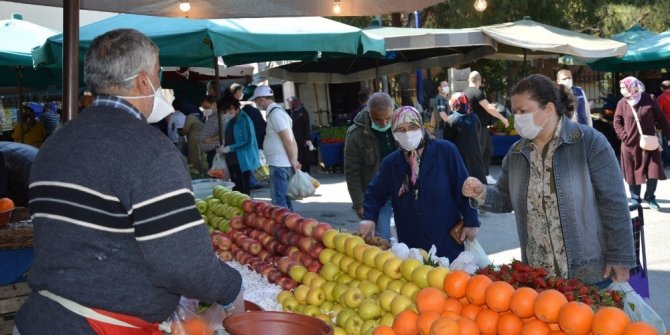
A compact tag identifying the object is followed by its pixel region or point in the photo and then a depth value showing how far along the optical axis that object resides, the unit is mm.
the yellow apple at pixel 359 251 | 3818
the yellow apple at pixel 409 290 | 3268
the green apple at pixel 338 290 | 3634
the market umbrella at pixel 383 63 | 13297
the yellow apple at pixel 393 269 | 3473
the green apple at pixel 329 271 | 3920
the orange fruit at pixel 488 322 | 2807
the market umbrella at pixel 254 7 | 5242
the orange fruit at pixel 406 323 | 2984
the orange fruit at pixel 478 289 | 2893
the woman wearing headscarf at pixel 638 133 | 10219
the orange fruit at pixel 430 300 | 3004
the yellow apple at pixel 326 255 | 4094
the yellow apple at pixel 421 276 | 3262
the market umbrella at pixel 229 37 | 7031
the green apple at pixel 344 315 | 3391
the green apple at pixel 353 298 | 3441
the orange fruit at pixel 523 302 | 2709
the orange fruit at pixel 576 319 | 2521
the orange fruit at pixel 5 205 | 5065
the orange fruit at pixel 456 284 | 3006
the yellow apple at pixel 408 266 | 3373
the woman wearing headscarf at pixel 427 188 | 4961
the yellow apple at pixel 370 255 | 3697
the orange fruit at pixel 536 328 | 2631
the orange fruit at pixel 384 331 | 3001
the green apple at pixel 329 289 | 3773
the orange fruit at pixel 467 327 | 2754
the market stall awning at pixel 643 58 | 16953
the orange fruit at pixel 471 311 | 2922
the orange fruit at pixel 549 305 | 2619
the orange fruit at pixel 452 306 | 2994
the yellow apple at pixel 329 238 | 4165
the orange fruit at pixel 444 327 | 2703
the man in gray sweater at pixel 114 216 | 2266
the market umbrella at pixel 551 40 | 12680
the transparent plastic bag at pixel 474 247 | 4891
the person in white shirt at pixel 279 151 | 9484
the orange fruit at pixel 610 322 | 2441
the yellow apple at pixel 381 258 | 3594
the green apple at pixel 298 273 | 4078
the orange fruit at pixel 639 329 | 2393
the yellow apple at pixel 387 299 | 3285
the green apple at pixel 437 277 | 3146
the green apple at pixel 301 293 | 3816
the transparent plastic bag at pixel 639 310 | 3324
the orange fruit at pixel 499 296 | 2783
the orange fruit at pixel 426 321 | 2848
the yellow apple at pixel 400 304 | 3178
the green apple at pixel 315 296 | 3771
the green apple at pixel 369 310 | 3287
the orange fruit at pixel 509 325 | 2729
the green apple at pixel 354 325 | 3297
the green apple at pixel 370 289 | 3492
